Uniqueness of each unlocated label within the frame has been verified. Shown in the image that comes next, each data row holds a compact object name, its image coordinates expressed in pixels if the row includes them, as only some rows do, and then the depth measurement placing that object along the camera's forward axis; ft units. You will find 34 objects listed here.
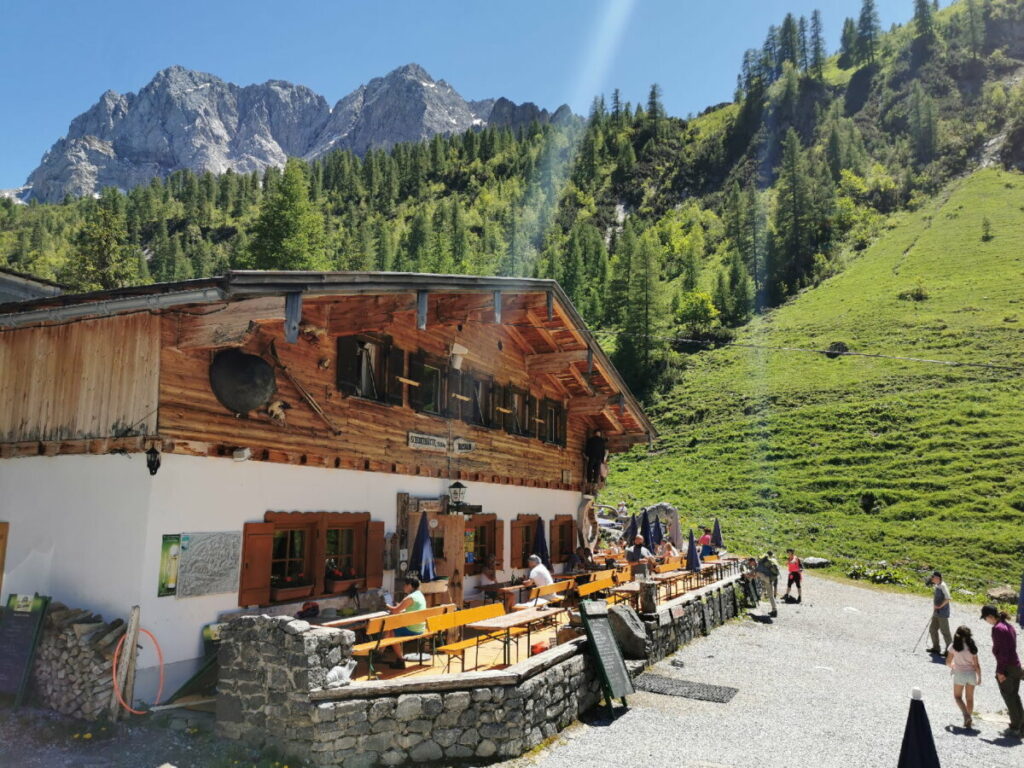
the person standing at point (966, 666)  33.37
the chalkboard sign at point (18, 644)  27.30
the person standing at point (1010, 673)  32.45
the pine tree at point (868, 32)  522.88
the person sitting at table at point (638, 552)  66.77
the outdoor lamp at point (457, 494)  43.96
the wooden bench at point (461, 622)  28.91
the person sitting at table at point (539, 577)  44.29
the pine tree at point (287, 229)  144.87
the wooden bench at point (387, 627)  27.07
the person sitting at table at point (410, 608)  30.42
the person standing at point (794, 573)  74.49
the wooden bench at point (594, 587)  43.51
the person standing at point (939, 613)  50.72
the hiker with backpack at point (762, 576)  66.23
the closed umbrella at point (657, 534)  78.59
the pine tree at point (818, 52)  517.14
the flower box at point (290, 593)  31.37
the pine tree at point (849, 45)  539.70
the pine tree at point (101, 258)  145.59
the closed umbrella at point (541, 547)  54.90
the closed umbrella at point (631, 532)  83.60
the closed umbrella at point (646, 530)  72.59
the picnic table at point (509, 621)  30.42
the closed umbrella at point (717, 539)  85.28
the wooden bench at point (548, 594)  39.83
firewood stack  25.55
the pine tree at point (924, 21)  485.15
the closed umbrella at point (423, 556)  37.09
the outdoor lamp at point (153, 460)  26.89
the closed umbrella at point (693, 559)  59.98
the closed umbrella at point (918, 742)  20.15
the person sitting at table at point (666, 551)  73.67
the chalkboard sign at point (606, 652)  32.83
